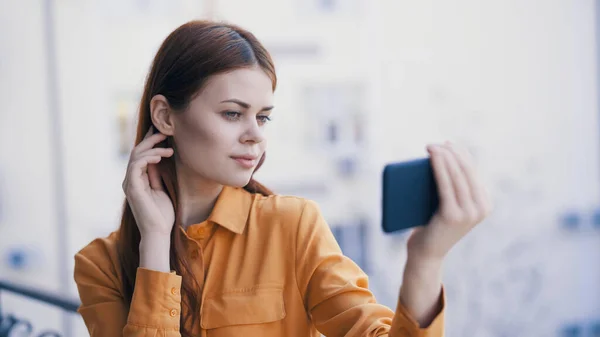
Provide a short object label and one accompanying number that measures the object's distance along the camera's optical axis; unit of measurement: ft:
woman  4.90
